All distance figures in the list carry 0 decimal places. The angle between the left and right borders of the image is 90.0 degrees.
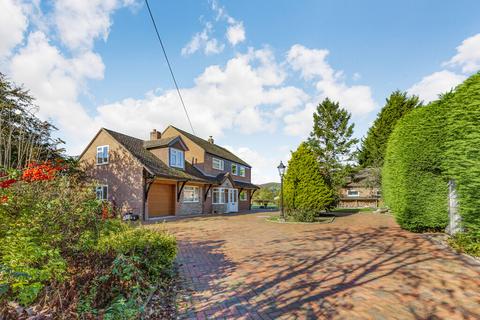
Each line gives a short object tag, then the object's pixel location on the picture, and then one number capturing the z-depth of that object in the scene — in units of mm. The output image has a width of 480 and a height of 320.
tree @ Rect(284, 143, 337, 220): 15711
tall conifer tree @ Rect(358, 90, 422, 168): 35562
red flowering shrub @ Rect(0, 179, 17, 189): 3922
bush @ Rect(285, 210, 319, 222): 14743
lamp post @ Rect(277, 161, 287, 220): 15595
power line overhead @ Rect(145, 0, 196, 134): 7851
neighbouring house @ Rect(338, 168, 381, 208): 29703
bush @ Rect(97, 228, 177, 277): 4516
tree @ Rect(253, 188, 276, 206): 47938
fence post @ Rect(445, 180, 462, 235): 8039
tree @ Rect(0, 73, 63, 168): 9692
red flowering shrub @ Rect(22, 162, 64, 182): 5271
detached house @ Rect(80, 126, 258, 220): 17188
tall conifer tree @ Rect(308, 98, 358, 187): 37625
